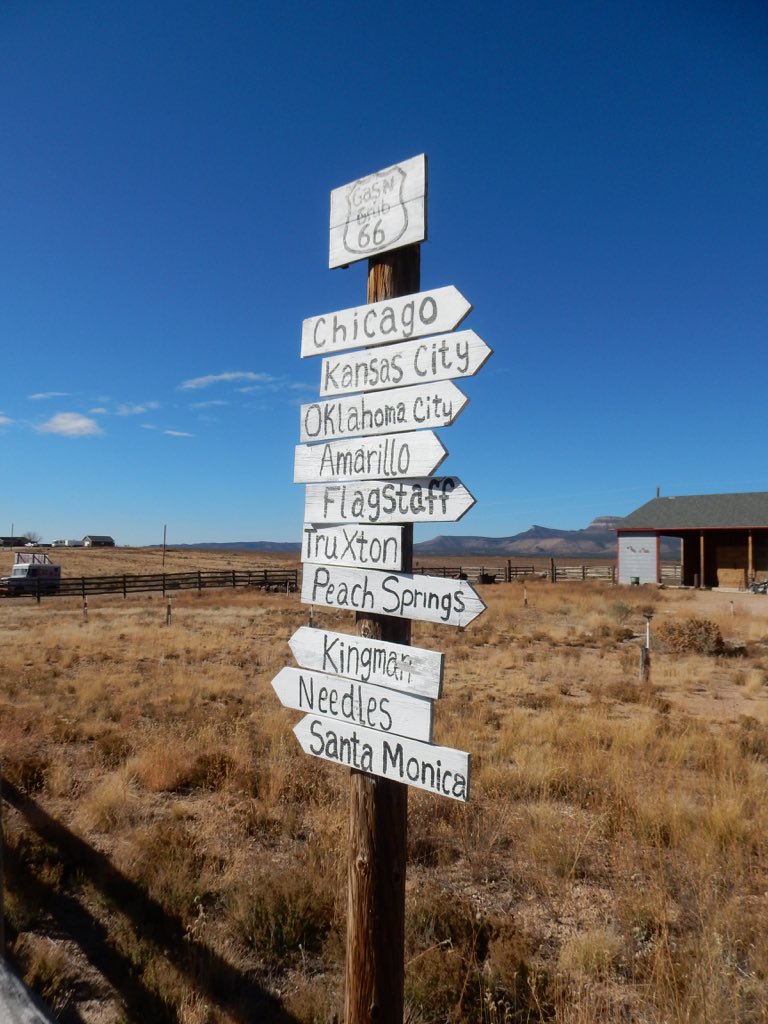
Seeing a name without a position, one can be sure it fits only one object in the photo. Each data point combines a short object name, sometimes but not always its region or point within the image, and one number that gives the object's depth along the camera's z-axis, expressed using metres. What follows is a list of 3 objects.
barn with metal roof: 35.22
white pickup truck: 34.62
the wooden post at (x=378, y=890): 2.63
